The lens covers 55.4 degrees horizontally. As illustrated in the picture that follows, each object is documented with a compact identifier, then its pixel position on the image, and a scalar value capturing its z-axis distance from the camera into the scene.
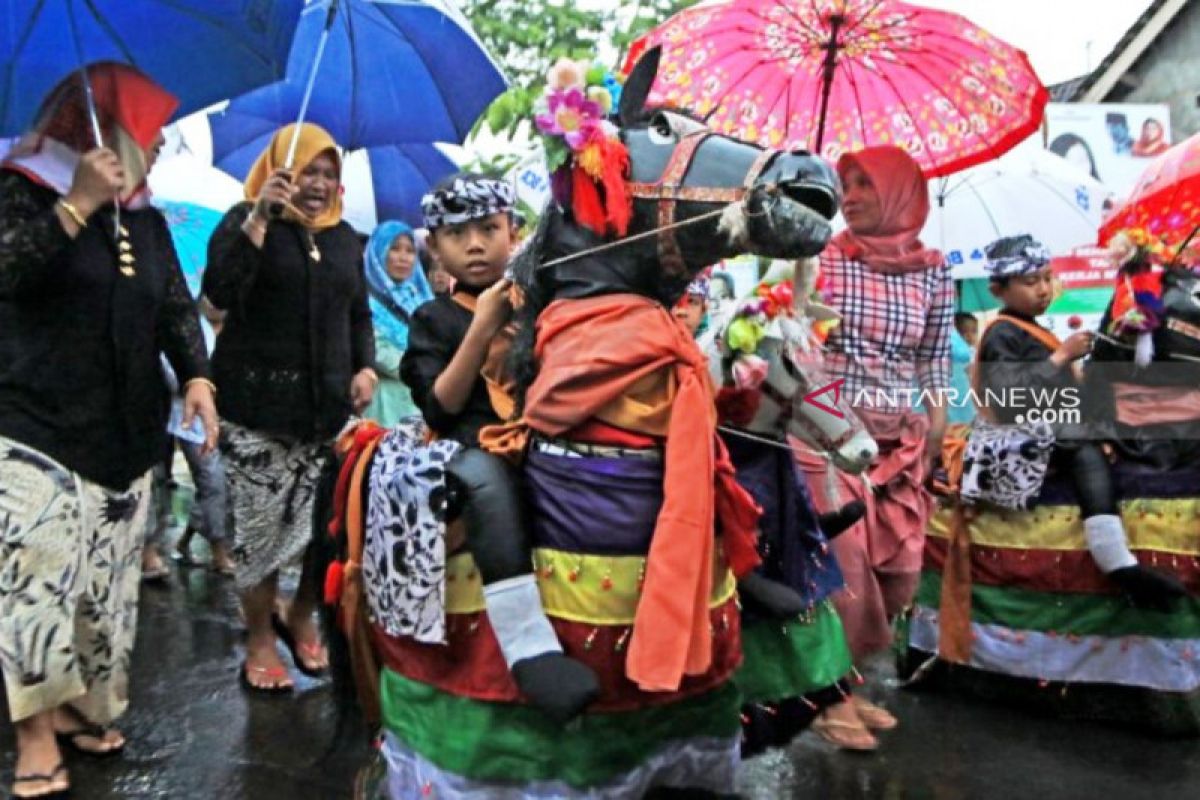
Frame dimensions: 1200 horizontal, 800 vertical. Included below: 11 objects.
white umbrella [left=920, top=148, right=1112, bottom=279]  6.37
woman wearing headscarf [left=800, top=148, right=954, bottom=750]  3.88
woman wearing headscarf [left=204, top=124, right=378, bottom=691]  4.15
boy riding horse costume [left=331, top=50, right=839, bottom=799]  2.13
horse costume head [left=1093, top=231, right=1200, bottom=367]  4.14
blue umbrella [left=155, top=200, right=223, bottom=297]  6.39
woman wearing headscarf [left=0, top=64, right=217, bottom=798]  3.18
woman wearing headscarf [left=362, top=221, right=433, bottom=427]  5.34
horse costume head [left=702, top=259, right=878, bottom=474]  2.93
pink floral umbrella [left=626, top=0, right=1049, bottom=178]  4.04
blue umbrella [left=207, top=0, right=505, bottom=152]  3.60
